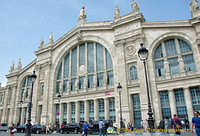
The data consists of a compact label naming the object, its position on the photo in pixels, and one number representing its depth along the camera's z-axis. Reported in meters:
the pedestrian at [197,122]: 8.15
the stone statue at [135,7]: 27.84
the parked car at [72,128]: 23.09
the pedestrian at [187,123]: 19.02
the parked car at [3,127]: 35.14
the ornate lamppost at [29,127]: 12.92
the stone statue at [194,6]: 24.00
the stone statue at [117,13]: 29.82
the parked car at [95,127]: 21.31
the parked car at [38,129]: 25.88
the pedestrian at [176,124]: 9.86
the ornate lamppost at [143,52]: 12.32
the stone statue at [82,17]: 34.89
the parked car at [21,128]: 28.72
